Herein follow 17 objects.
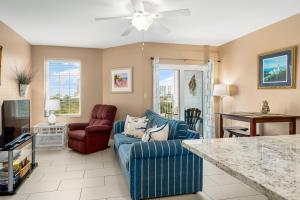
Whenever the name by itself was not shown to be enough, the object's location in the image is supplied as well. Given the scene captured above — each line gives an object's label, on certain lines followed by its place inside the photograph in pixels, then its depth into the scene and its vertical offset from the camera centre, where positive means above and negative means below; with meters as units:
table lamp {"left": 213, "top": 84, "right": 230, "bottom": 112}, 5.15 +0.20
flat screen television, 3.34 -0.36
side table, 5.02 -0.87
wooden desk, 3.51 -0.33
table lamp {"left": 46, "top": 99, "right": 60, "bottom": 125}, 5.09 -0.20
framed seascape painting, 3.70 +0.54
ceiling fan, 2.79 +1.11
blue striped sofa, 2.57 -0.87
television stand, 2.79 -1.06
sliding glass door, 5.64 +0.25
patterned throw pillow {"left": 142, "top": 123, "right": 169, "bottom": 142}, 2.96 -0.49
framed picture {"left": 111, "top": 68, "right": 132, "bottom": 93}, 5.55 +0.47
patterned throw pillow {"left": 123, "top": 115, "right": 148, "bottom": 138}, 4.23 -0.56
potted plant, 4.63 +0.37
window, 5.70 +0.38
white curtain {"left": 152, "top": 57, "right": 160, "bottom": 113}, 5.39 +0.33
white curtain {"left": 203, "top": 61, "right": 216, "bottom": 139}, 5.64 -0.12
